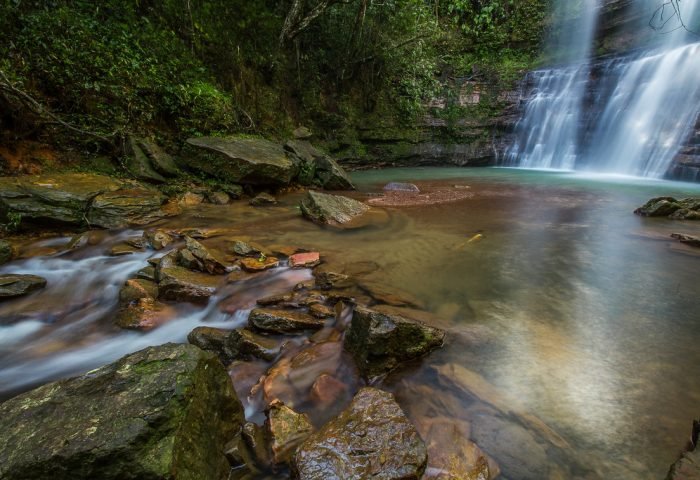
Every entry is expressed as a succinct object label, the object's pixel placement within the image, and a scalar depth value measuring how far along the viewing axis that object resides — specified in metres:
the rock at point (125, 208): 5.05
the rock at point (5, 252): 3.91
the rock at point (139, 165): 6.46
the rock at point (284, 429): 1.76
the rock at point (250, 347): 2.55
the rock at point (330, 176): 8.59
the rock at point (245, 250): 4.24
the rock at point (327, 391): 2.17
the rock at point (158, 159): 6.73
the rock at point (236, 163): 6.97
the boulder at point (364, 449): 1.56
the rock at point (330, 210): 5.73
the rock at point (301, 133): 11.23
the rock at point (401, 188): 8.63
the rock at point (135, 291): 3.28
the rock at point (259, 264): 3.87
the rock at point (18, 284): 3.30
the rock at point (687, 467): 1.47
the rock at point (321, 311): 2.99
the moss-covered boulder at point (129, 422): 1.27
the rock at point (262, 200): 6.82
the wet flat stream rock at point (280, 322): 2.79
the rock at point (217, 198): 6.68
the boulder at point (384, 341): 2.35
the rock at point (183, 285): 3.33
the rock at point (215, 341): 2.57
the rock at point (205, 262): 3.77
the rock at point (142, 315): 3.01
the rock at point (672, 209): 5.57
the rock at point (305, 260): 4.00
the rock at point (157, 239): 4.45
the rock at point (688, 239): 4.35
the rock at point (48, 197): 4.60
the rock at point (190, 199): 6.43
